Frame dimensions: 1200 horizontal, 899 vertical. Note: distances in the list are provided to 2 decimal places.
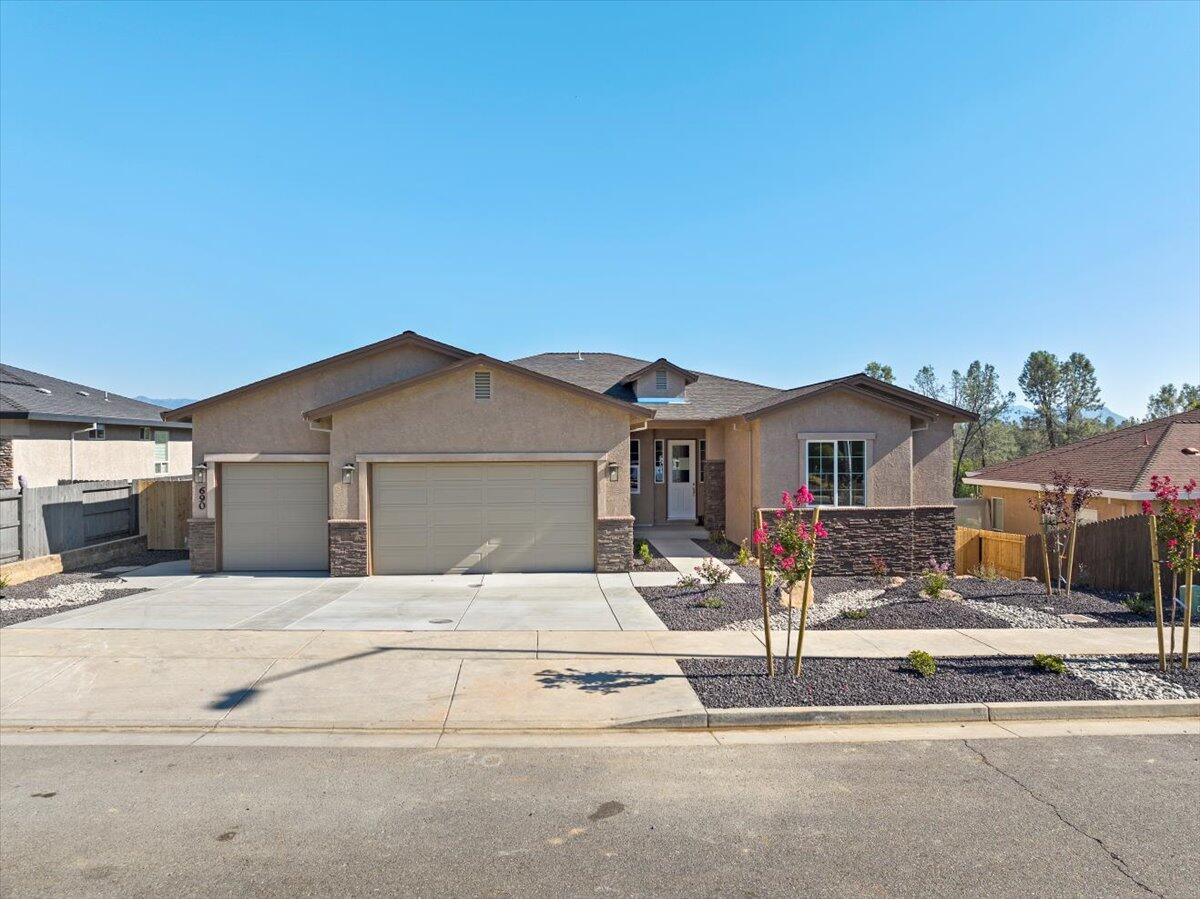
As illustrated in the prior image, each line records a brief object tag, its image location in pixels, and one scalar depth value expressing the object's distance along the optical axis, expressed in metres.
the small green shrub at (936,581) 12.66
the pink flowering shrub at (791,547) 8.06
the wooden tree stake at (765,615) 8.10
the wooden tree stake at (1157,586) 8.57
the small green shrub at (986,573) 15.21
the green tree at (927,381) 52.28
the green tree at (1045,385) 42.78
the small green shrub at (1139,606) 11.91
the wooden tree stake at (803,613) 7.99
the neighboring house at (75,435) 17.70
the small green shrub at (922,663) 8.33
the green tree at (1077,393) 42.56
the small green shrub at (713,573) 13.11
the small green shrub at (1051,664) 8.54
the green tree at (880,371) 44.22
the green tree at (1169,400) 47.06
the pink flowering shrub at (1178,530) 8.54
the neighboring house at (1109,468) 17.73
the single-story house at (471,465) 14.84
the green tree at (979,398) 45.73
